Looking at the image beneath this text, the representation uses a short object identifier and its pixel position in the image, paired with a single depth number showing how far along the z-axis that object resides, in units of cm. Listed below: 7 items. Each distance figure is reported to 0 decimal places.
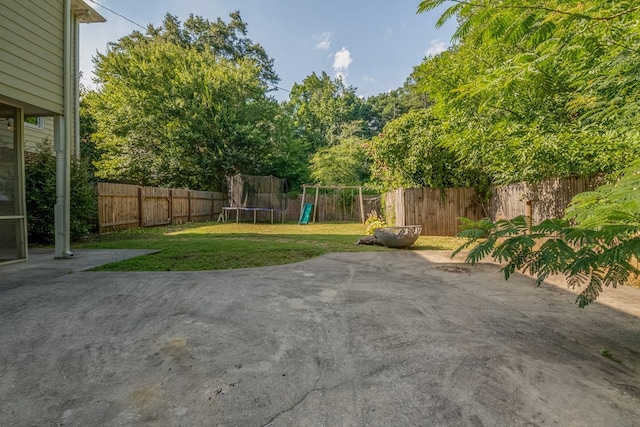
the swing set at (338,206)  1669
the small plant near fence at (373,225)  788
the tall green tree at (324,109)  2493
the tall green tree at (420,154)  797
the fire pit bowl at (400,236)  641
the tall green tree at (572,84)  147
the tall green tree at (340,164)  1822
